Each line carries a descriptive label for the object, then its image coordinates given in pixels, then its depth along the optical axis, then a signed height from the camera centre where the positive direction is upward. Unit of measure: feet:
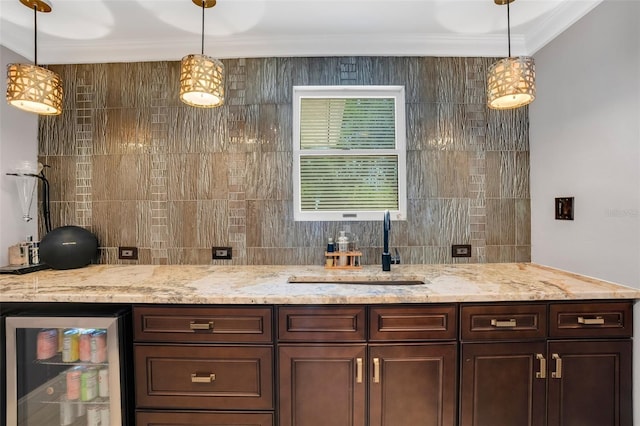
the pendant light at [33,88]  4.76 +2.01
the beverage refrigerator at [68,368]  4.63 -2.65
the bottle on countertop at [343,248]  6.68 -0.87
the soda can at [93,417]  4.91 -3.45
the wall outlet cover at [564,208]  5.89 +0.04
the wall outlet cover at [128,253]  7.10 -1.03
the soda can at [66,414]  4.99 -3.45
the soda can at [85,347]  4.97 -2.32
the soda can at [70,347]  5.00 -2.32
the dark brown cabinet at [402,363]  4.65 -2.44
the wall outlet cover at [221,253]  7.04 -1.03
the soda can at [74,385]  4.99 -2.97
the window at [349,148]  7.20 +1.51
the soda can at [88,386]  4.93 -2.94
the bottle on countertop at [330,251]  6.70 -0.94
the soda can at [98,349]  4.91 -2.31
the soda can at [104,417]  4.90 -3.44
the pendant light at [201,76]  4.71 +2.16
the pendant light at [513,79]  4.63 +2.09
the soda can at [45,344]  4.97 -2.27
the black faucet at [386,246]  6.40 -0.79
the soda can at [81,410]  5.03 -3.41
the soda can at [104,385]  4.88 -2.89
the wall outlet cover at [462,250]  7.04 -0.96
